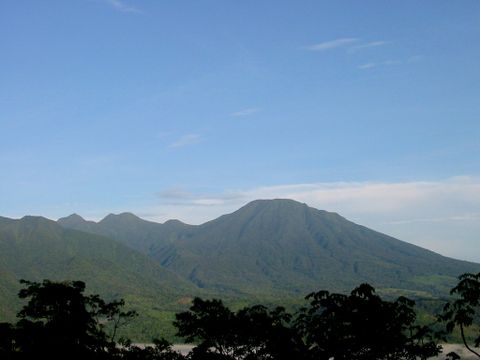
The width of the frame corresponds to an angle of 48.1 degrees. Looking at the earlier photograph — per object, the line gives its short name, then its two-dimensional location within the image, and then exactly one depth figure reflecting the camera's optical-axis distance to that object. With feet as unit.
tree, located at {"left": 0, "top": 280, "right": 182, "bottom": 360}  60.75
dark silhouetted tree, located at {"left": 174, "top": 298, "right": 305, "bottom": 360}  64.08
